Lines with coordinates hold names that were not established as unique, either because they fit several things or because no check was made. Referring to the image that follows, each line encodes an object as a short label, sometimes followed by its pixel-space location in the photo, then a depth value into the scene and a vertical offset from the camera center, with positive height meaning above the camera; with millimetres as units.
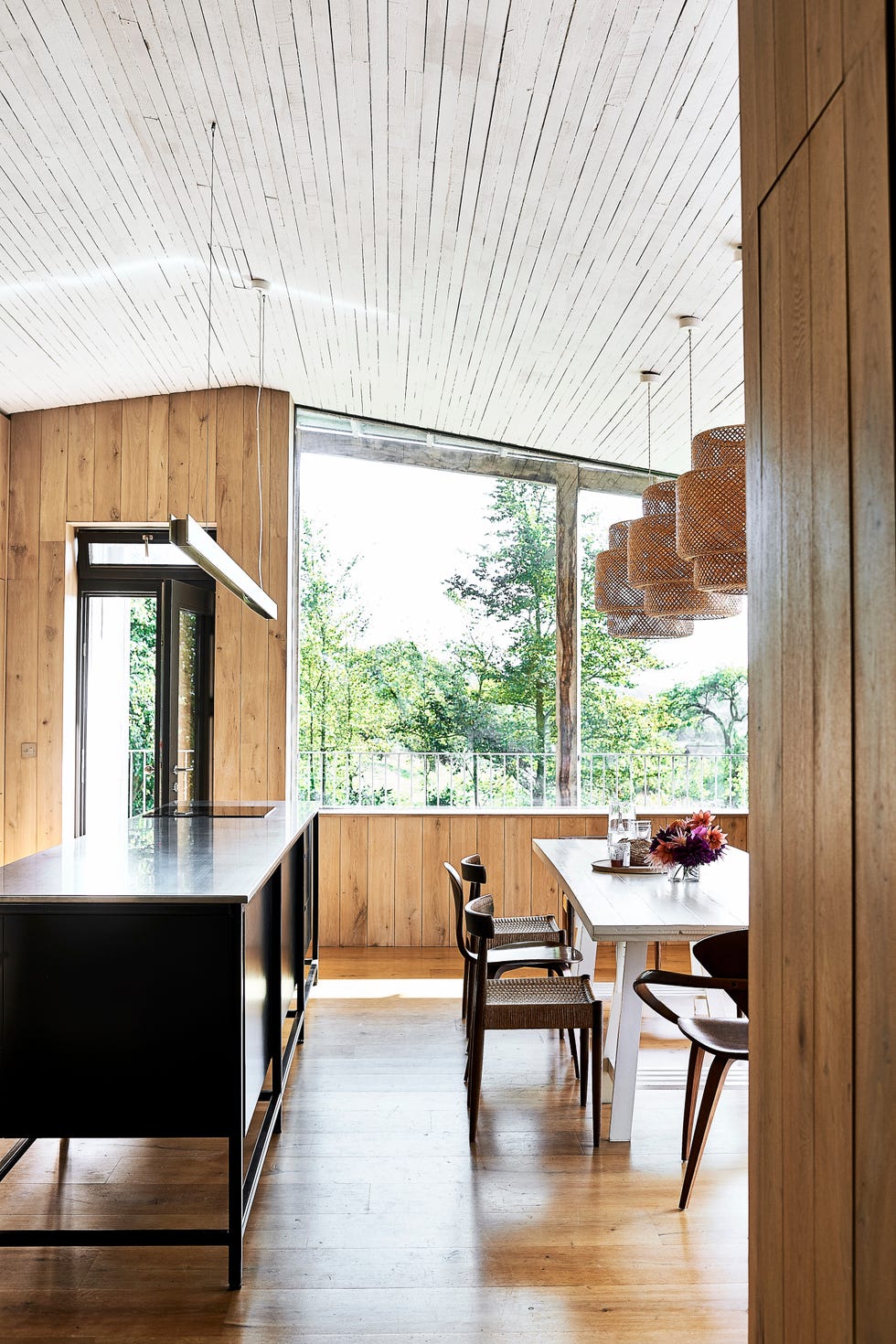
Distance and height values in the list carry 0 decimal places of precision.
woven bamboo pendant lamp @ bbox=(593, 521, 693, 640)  4828 +419
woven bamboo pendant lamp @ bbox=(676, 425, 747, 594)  3324 +555
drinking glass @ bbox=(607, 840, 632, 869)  4262 -671
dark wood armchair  2857 -973
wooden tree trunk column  6613 +360
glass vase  3967 -702
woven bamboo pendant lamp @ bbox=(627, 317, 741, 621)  4035 +475
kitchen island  2578 -819
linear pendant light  2984 +436
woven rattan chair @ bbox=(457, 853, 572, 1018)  4020 -1032
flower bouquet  3891 -589
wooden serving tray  4160 -727
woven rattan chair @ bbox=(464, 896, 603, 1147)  3334 -1032
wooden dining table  3184 -731
